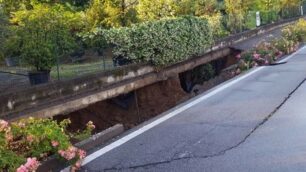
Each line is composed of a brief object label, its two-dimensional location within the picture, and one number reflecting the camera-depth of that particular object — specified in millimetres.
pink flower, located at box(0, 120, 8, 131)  6148
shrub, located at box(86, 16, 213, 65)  13922
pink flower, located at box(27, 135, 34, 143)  6242
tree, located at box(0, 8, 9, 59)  12102
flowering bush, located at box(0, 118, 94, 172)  6075
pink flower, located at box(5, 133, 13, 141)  6079
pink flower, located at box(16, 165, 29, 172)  5623
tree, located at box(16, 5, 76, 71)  12227
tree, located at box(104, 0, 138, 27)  19047
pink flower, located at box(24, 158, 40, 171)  5754
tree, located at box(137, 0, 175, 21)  19469
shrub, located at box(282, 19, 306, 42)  23297
